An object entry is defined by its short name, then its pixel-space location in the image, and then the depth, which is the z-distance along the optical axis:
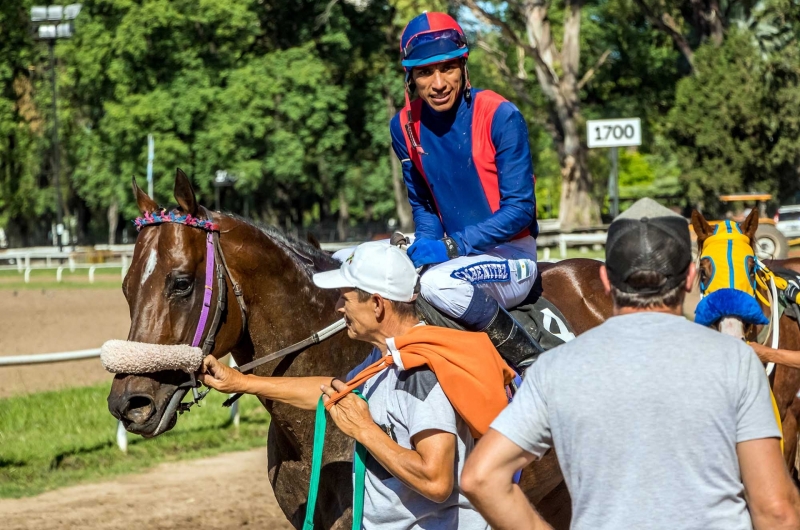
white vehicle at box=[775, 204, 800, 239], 33.53
